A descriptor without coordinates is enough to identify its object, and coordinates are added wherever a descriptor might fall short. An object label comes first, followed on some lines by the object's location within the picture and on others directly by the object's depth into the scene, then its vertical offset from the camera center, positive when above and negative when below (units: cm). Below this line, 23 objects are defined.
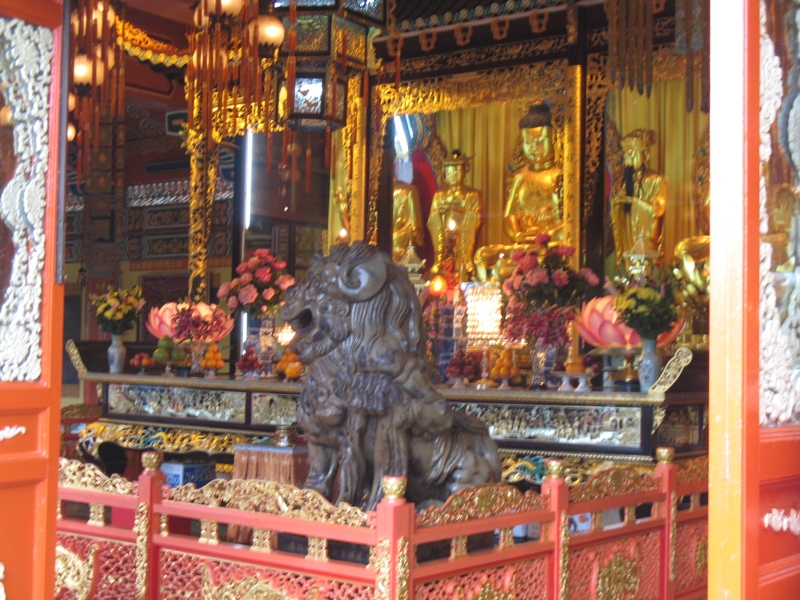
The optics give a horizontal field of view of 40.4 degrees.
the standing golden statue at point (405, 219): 685 +74
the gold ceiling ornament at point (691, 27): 450 +130
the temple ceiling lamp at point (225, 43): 469 +130
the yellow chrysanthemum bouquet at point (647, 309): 379 +10
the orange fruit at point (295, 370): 495 -16
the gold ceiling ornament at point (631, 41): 514 +141
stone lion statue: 286 -16
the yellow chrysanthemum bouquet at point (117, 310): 554 +12
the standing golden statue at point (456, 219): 665 +72
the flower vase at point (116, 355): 559 -12
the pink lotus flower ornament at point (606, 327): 414 +4
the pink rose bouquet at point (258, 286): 524 +23
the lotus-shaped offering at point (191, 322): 547 +6
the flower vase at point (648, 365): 374 -10
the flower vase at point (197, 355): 543 -11
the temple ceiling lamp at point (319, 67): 546 +138
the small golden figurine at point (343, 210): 682 +78
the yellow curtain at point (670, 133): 590 +112
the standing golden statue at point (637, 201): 589 +74
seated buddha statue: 631 +84
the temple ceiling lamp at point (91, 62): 510 +139
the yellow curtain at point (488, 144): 664 +119
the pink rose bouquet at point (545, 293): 429 +17
